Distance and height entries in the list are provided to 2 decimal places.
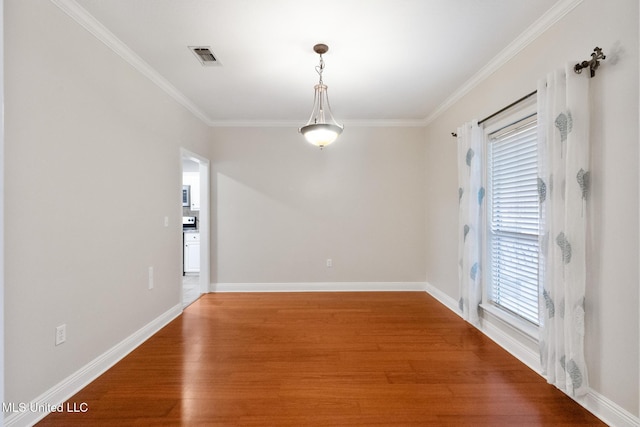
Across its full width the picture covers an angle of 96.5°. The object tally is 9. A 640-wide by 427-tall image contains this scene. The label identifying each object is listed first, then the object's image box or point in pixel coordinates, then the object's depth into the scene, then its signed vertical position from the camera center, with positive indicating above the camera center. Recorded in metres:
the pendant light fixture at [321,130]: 2.48 +0.75
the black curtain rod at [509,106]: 2.26 +0.93
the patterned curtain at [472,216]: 2.98 -0.05
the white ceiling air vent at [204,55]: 2.48 +1.43
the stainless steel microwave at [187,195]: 6.29 +0.38
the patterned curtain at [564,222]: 1.78 -0.07
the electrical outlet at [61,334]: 1.85 -0.80
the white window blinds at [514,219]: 2.39 -0.07
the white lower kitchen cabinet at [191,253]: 5.91 -0.85
